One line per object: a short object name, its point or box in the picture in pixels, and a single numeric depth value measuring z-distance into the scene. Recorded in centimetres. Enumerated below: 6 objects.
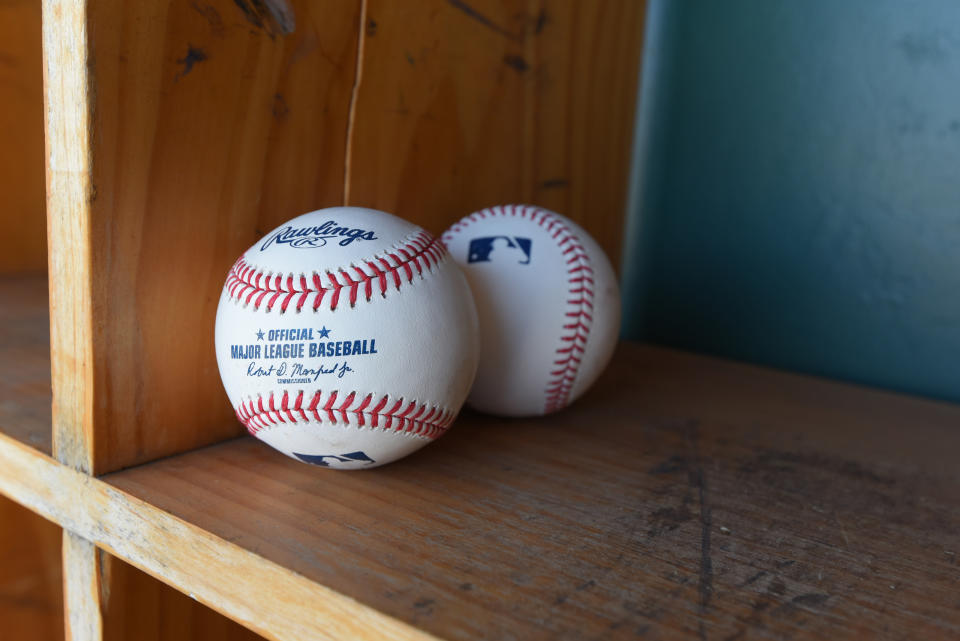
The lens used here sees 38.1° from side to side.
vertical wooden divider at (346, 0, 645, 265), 42
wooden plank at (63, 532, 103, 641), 36
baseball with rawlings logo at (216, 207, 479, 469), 35
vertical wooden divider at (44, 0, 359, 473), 34
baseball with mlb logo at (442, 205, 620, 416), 40
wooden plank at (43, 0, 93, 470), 34
